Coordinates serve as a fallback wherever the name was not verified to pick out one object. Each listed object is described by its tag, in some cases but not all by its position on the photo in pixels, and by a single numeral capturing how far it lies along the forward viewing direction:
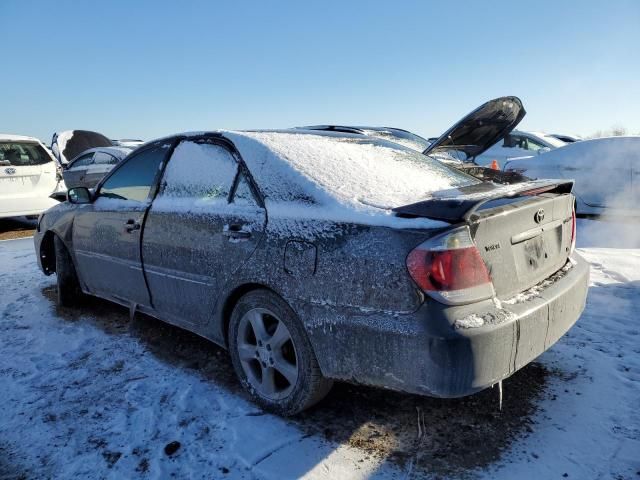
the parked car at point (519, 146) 10.70
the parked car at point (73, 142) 14.47
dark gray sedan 1.87
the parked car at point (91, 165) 10.59
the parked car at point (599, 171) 6.81
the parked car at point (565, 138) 12.86
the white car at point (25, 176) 7.97
